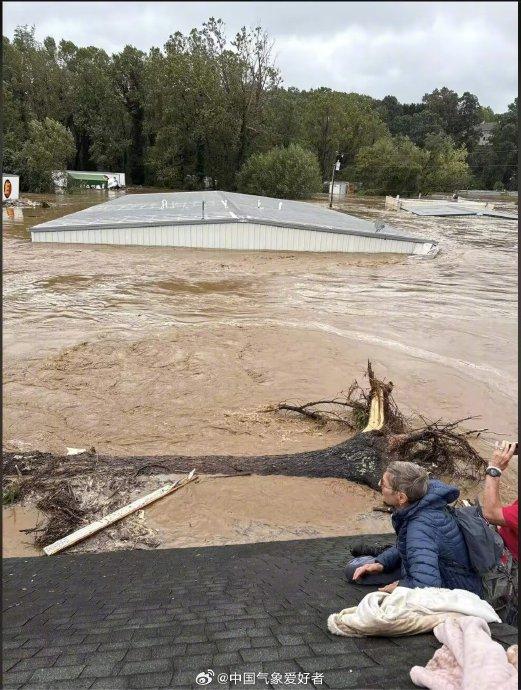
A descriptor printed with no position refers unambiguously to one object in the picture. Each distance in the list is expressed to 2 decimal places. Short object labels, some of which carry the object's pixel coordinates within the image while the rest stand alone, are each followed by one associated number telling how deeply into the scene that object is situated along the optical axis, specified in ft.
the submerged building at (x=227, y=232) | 67.51
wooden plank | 16.70
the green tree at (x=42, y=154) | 131.03
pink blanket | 6.12
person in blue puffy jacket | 9.58
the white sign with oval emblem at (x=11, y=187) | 97.91
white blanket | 7.92
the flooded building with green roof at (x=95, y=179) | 140.46
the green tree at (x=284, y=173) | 137.59
